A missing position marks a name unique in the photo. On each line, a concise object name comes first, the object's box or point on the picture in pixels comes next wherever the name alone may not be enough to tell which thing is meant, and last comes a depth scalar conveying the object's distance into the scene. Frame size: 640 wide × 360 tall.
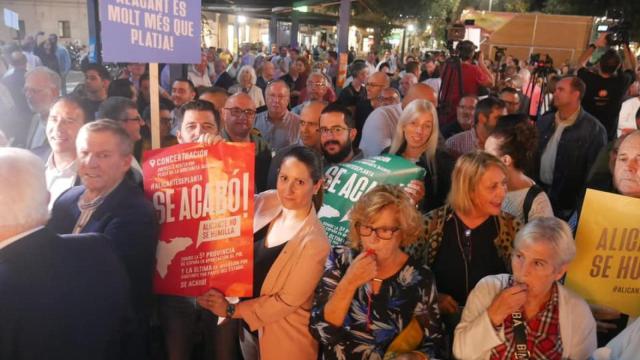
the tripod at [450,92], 6.85
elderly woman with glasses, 2.36
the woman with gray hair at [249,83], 8.12
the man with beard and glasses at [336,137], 3.78
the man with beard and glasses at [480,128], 4.57
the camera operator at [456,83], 6.89
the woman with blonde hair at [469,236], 2.71
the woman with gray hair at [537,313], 2.26
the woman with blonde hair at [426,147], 3.68
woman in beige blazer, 2.60
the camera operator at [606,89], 6.68
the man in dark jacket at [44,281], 1.90
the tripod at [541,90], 8.12
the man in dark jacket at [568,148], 5.07
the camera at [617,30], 7.39
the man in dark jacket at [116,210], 2.49
